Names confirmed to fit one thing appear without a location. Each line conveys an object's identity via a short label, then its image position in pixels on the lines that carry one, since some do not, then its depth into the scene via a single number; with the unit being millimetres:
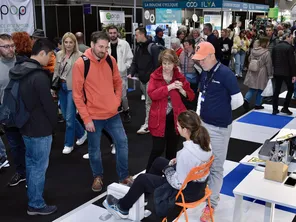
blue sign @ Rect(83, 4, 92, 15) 11750
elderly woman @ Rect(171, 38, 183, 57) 5708
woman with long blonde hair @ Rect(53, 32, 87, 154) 4008
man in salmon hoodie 2957
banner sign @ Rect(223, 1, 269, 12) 9162
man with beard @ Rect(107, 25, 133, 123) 5285
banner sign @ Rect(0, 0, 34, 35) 5316
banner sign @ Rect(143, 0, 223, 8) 8656
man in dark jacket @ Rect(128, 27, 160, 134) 4918
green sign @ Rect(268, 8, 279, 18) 15711
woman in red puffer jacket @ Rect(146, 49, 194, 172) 3064
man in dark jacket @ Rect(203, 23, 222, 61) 8602
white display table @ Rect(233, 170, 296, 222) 2270
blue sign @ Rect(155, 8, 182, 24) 12398
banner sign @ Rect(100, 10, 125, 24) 9930
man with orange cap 2617
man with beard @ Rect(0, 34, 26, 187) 3211
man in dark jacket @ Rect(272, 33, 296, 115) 5754
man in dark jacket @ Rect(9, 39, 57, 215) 2592
